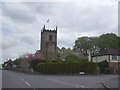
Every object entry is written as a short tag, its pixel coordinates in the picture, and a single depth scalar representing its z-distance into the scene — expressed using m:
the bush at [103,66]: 28.18
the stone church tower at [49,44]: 41.68
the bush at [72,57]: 35.95
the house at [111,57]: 30.18
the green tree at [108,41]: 41.35
